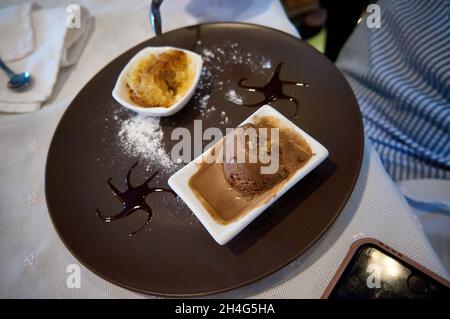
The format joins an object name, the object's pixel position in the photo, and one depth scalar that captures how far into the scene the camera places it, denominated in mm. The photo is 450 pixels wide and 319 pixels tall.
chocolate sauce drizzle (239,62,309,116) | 426
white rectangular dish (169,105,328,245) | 337
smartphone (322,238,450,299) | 310
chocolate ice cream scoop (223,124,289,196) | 360
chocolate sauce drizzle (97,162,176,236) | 375
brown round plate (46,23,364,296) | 341
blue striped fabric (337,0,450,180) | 440
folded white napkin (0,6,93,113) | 472
